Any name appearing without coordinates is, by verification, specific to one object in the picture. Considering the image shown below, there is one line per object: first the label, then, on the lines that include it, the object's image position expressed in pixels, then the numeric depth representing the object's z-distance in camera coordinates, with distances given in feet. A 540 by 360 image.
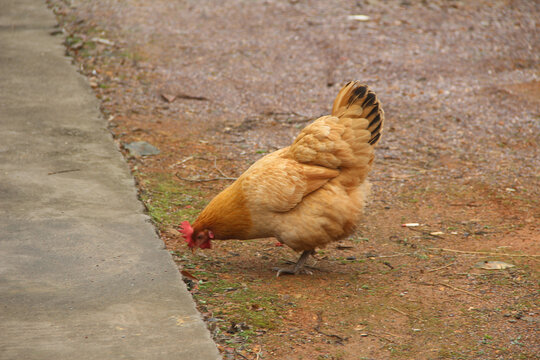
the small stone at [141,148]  38.65
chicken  27.66
